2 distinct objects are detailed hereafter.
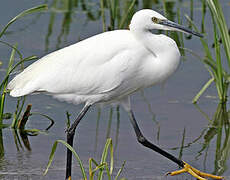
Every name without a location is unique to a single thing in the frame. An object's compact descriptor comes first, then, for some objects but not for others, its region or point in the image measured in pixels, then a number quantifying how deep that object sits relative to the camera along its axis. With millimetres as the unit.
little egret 9812
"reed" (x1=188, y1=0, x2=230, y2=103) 11992
